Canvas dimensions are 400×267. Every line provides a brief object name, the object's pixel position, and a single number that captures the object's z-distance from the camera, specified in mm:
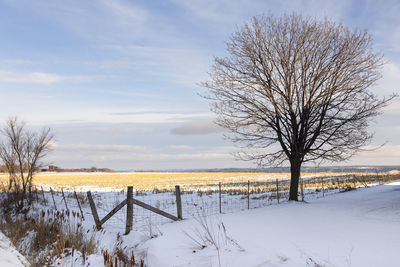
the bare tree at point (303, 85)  14734
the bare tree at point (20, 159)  19656
